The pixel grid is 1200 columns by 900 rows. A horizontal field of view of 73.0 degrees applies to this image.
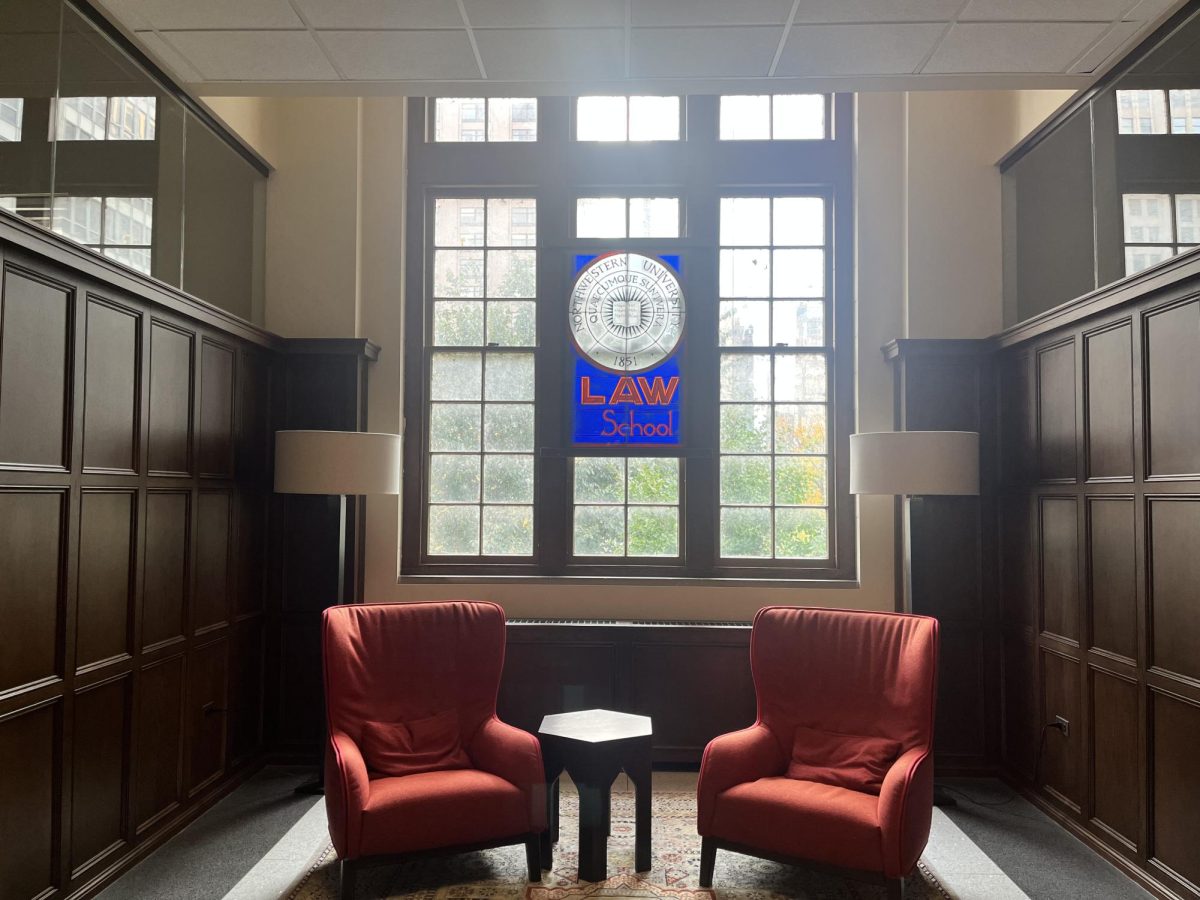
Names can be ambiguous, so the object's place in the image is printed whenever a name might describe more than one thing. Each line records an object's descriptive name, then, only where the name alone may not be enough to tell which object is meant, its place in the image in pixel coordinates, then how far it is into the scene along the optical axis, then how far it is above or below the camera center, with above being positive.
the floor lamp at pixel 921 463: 3.61 +0.08
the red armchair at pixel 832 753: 2.72 -1.03
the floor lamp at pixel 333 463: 3.66 +0.07
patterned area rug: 2.88 -1.48
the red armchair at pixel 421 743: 2.81 -1.02
